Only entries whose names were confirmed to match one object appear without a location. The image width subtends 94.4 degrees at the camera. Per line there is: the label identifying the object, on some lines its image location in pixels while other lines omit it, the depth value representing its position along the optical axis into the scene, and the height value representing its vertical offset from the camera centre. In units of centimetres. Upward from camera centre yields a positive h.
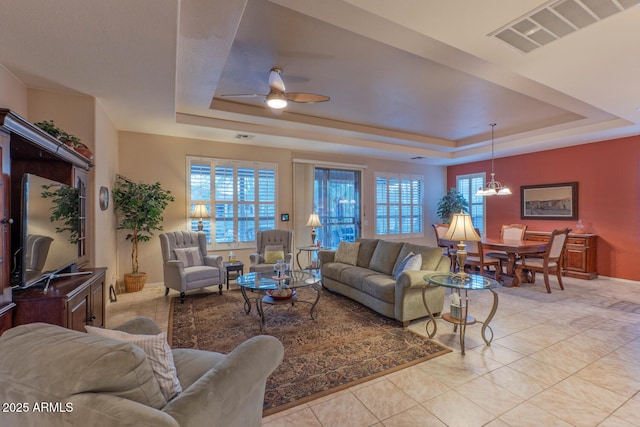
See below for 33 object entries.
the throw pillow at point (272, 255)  507 -74
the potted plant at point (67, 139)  278 +73
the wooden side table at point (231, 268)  497 -94
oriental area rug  231 -130
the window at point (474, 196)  780 +44
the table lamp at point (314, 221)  583 -17
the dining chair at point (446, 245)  601 -70
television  210 -14
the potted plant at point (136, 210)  468 +4
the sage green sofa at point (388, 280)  332 -87
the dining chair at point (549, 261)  480 -83
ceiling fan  330 +131
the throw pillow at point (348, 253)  475 -67
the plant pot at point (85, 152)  303 +63
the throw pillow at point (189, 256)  460 -69
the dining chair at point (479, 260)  512 -87
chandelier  541 +40
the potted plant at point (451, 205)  776 +18
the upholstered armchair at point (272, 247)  509 -63
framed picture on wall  608 +23
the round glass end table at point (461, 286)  278 -70
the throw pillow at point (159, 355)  123 -62
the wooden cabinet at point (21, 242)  183 -17
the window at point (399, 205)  783 +20
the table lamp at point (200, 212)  518 +1
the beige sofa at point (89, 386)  90 -56
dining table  493 -62
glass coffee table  337 -85
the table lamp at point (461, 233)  300 -22
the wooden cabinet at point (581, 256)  564 -87
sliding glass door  700 +20
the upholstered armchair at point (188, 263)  428 -78
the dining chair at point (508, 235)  555 -48
